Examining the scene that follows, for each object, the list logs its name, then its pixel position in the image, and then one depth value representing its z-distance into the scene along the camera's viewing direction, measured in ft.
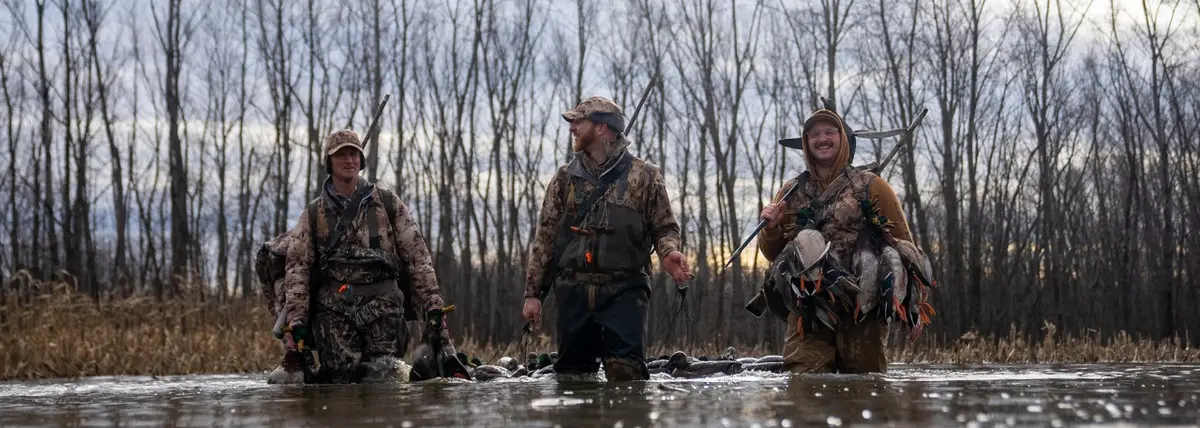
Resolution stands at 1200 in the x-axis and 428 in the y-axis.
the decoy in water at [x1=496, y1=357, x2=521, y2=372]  33.37
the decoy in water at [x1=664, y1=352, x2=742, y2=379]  29.78
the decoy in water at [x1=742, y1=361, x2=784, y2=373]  30.81
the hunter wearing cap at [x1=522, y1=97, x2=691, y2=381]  24.32
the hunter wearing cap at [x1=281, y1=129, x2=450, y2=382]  25.81
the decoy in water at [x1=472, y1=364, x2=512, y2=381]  29.17
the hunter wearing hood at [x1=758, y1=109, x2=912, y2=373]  24.81
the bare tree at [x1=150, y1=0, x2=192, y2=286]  90.89
